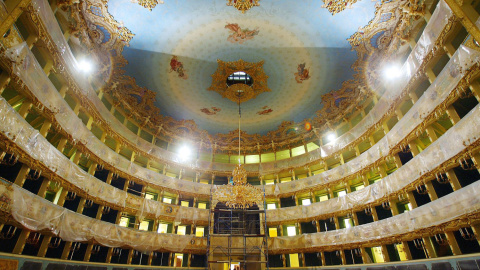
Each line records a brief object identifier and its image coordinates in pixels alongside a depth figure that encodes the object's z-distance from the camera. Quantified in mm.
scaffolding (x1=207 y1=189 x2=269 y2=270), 18125
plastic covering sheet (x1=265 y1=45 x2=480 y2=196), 9422
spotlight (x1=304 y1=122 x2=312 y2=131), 22766
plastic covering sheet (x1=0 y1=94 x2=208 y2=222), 9047
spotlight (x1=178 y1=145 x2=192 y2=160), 22644
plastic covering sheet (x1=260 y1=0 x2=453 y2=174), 10557
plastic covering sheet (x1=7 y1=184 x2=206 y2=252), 9531
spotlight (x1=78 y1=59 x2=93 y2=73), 14179
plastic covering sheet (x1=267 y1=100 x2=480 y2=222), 9453
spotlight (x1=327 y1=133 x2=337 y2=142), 21317
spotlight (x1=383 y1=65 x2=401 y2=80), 14625
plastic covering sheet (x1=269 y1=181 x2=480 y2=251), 9402
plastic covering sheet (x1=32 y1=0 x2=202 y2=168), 10346
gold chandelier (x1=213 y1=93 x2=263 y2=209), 13633
